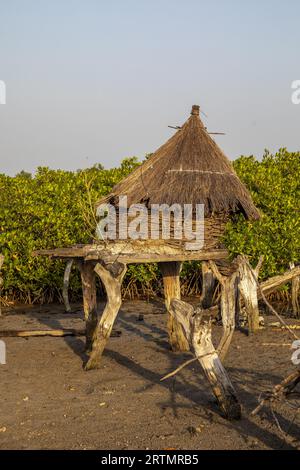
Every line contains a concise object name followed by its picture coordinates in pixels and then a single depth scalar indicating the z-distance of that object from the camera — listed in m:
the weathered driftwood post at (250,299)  11.30
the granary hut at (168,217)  8.86
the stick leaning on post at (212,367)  6.71
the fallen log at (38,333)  11.11
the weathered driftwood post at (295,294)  12.81
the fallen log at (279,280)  11.85
